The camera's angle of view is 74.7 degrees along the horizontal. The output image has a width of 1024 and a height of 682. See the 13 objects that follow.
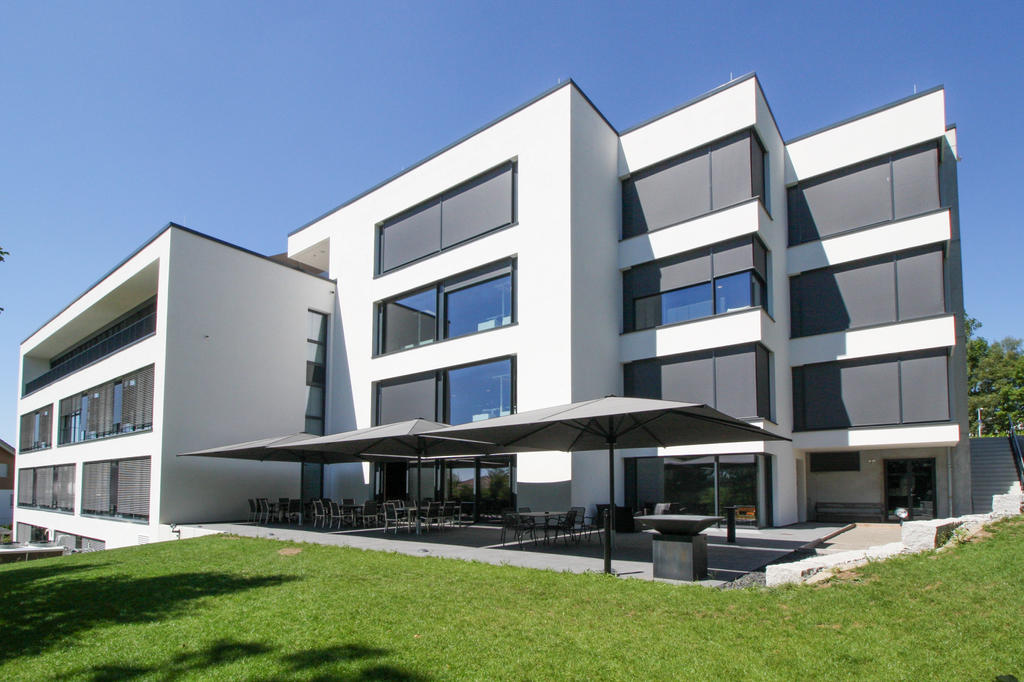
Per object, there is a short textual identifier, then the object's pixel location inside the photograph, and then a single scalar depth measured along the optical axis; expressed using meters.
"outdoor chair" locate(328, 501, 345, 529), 18.27
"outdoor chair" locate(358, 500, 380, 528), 18.22
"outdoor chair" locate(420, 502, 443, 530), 17.56
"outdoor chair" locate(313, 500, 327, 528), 18.83
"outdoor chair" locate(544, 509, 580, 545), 13.70
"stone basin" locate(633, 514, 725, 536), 9.23
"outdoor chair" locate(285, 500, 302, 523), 20.14
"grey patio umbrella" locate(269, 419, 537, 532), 14.85
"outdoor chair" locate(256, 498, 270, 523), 19.58
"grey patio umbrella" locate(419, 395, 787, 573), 10.24
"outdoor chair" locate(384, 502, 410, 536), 17.06
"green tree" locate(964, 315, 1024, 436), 43.41
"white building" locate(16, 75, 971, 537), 17.84
